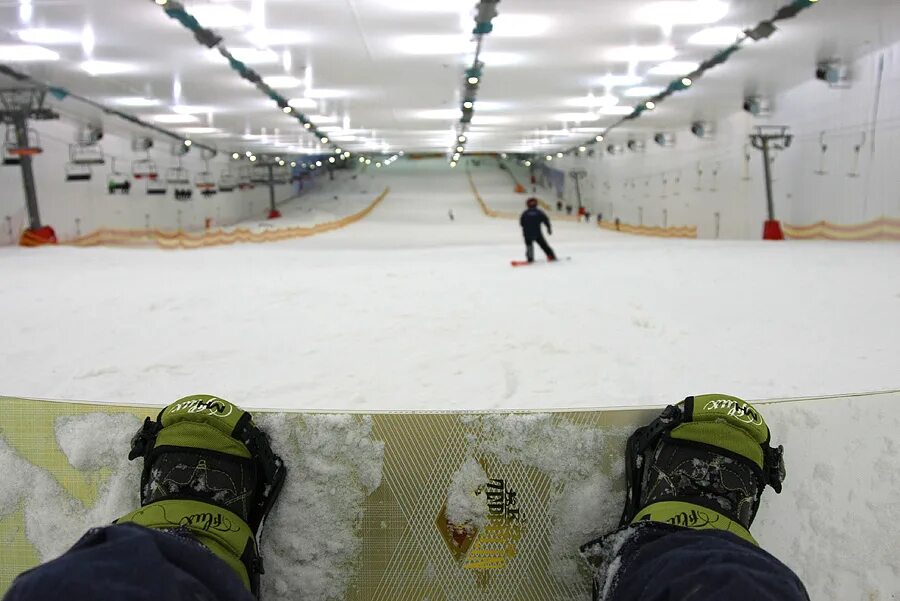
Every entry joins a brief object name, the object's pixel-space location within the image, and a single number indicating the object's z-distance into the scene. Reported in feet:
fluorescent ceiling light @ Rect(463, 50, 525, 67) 49.44
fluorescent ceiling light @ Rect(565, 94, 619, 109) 69.05
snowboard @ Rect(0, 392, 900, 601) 7.33
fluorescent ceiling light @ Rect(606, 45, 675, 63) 48.78
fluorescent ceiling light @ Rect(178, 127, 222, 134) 88.93
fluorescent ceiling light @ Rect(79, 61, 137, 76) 51.72
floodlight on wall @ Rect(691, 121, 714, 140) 80.89
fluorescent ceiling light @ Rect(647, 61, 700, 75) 53.73
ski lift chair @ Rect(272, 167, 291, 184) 140.05
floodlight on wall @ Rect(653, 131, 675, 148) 93.26
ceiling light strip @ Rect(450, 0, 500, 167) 38.64
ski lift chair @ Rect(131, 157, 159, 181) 97.08
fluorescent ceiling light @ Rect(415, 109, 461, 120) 76.64
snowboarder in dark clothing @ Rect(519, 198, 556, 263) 37.17
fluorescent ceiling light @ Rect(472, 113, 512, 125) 80.89
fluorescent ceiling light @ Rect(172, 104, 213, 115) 71.49
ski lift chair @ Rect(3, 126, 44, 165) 62.23
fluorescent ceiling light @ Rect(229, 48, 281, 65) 48.19
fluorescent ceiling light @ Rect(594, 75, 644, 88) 58.49
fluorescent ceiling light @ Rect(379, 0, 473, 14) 37.81
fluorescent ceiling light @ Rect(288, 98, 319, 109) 69.67
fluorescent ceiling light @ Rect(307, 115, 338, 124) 82.10
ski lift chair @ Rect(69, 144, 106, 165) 71.51
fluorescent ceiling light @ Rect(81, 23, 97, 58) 42.68
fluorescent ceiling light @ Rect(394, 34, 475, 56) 44.99
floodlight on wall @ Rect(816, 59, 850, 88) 53.52
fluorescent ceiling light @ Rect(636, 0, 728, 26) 39.19
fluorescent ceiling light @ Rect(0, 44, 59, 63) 46.43
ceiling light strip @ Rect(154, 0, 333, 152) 39.09
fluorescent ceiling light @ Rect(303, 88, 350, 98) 64.80
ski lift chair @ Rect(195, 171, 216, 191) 102.06
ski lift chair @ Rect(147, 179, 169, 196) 87.12
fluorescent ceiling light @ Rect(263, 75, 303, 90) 57.93
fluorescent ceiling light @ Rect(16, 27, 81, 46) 42.83
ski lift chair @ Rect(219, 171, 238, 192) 107.14
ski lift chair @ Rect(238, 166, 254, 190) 118.95
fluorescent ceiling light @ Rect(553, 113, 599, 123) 81.00
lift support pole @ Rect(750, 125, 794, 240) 63.67
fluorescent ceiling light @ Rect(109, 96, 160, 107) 66.13
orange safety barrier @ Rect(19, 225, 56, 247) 61.36
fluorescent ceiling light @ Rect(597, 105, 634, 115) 75.61
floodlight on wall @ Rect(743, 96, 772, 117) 66.95
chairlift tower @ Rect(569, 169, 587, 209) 142.18
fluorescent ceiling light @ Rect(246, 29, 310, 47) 43.78
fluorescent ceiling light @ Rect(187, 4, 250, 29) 38.74
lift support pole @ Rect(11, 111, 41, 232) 68.33
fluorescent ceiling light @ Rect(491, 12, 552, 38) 40.93
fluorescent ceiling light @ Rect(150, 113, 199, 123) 77.48
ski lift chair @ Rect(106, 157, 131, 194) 79.51
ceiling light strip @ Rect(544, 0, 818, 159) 40.00
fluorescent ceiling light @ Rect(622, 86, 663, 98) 64.15
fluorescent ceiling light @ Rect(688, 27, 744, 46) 44.55
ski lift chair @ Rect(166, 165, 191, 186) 89.61
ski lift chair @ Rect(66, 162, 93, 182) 71.31
